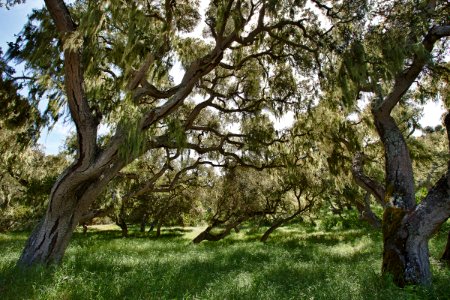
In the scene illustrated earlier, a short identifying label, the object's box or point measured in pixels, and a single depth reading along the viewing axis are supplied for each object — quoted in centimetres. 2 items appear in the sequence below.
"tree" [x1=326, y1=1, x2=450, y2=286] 682
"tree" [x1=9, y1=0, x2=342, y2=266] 744
